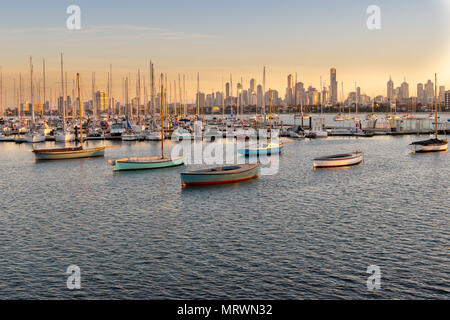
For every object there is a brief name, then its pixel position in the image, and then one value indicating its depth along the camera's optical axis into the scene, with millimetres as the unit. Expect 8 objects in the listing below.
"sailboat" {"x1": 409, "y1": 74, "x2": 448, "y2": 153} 82188
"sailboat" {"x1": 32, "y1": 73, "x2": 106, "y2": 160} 75312
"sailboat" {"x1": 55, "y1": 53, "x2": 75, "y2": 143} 110606
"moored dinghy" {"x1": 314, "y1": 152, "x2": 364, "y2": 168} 62812
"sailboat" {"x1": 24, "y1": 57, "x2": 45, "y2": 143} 110625
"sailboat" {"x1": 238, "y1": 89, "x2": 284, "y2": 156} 80188
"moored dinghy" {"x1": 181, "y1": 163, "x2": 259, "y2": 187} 49125
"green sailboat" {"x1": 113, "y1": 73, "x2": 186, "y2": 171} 61625
